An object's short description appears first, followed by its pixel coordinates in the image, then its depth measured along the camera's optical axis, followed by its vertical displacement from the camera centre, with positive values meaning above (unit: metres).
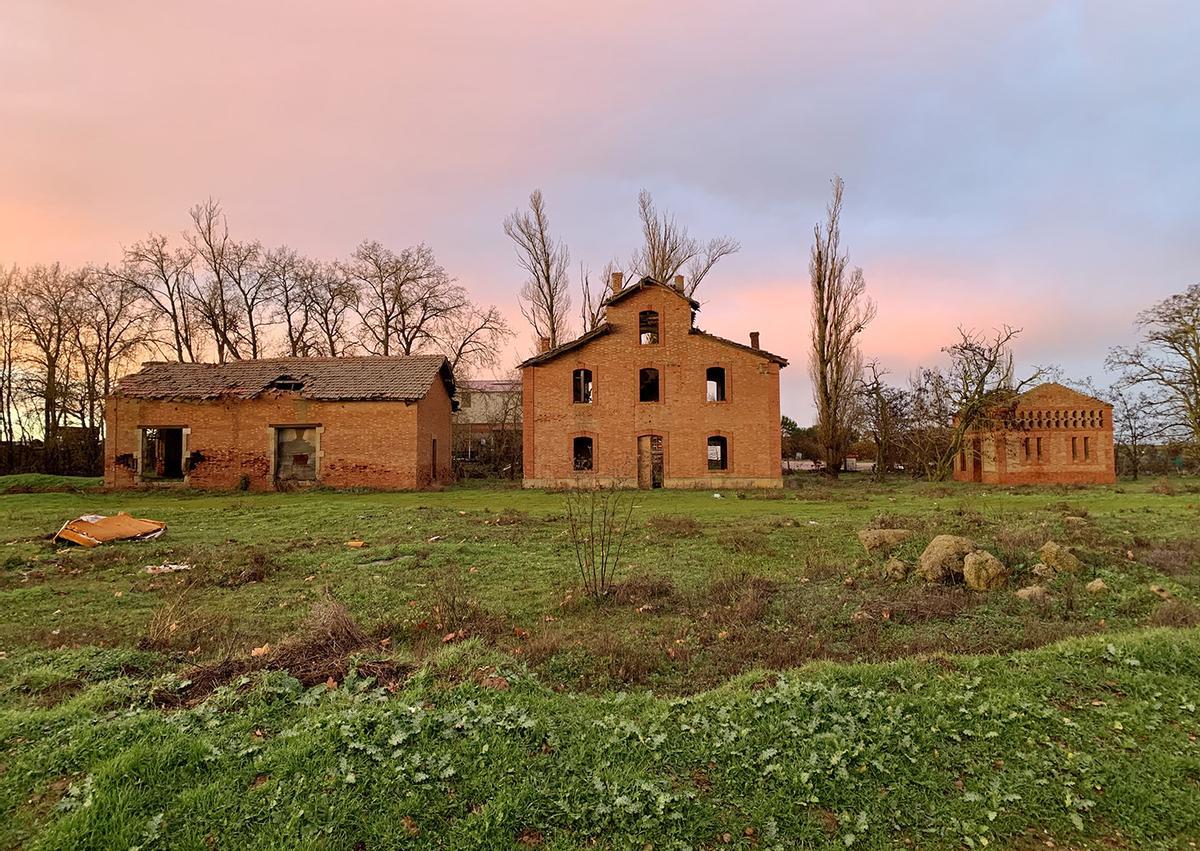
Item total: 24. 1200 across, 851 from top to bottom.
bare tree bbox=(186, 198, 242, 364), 38.72 +9.43
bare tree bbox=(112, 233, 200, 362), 37.53 +10.09
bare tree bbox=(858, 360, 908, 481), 34.91 +1.72
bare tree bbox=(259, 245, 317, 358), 40.75 +10.38
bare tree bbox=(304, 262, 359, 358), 41.66 +10.15
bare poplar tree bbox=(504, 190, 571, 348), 40.81 +11.06
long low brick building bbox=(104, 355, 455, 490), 25.81 +1.15
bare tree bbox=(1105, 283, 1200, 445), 30.03 +4.08
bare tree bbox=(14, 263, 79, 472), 35.12 +6.81
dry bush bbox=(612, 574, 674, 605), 8.01 -1.86
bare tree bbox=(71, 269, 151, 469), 36.41 +6.91
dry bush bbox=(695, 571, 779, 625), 7.15 -1.87
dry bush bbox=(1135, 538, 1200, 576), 8.77 -1.74
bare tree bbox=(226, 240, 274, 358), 39.28 +10.59
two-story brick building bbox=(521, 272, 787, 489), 27.56 +1.91
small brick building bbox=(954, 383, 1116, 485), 29.86 +0.20
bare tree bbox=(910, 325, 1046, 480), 29.80 +1.85
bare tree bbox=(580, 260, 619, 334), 41.91 +9.23
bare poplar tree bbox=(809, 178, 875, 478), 34.69 +5.57
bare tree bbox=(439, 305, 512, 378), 41.81 +6.87
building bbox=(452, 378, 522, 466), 39.19 +2.04
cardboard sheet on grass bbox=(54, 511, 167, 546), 12.42 -1.46
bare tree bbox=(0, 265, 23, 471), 34.88 +5.62
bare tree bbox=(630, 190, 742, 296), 41.16 +12.69
